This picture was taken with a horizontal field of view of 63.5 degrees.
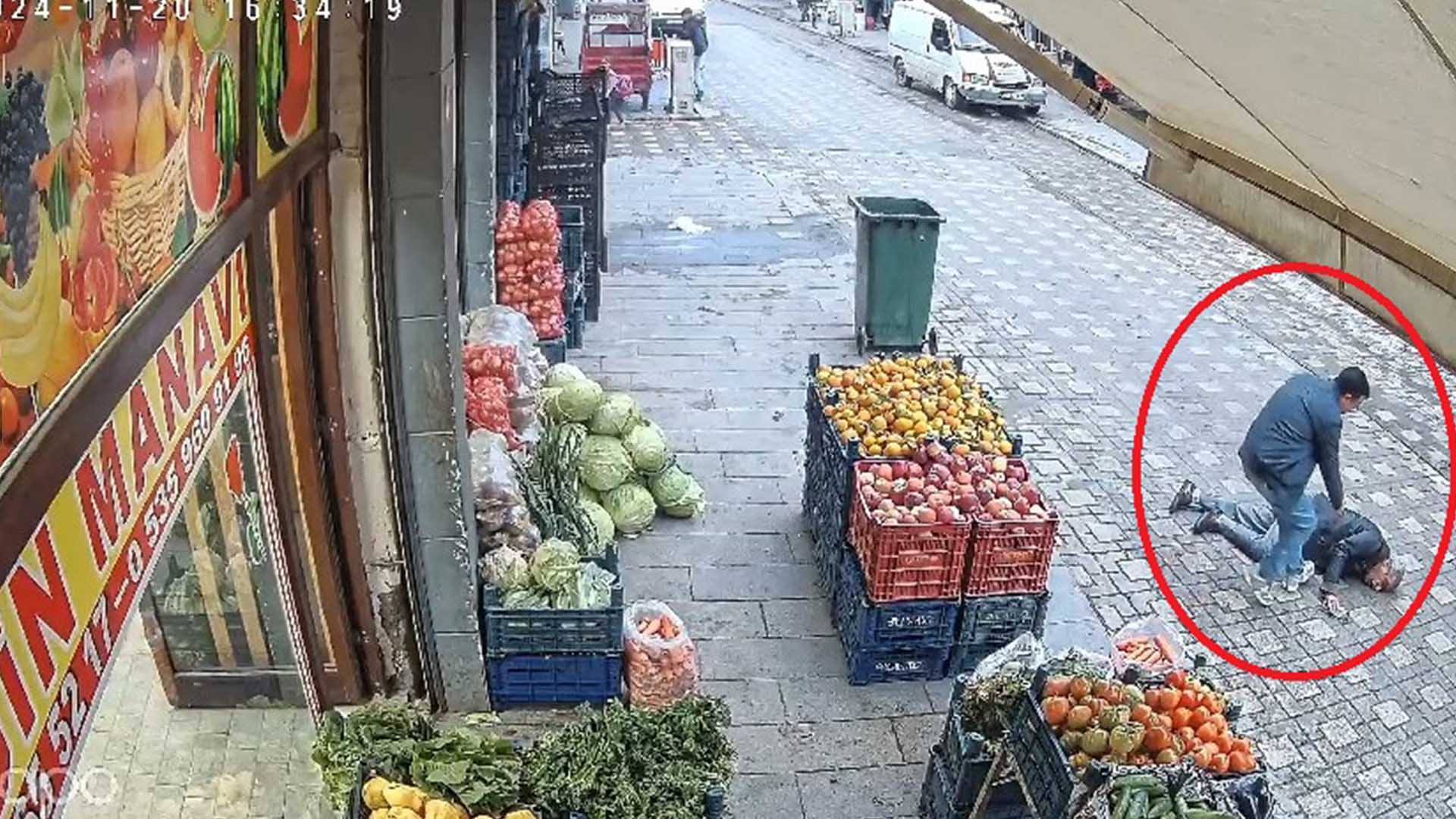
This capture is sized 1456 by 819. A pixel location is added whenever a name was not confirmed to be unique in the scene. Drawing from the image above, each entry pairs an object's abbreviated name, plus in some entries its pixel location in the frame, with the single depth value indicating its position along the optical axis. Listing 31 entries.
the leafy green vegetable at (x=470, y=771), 4.41
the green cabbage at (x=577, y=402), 7.95
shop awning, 1.28
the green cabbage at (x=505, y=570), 5.70
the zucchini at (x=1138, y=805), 4.04
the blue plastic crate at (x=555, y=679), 5.71
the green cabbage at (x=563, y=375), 8.26
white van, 24.25
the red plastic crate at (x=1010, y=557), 5.88
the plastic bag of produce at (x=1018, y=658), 5.35
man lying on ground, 7.52
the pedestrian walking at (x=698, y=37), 23.75
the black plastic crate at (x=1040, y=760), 4.36
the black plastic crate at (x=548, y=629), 5.57
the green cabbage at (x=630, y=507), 7.55
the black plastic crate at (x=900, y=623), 6.04
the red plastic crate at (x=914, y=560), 5.84
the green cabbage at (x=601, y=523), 6.78
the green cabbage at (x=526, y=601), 5.62
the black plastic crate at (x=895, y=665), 6.21
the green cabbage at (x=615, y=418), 7.91
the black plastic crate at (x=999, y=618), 6.09
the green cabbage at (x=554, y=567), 5.68
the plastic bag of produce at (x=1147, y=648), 5.52
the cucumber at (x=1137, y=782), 4.13
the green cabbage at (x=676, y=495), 7.80
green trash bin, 10.37
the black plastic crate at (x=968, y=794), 4.95
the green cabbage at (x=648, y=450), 7.79
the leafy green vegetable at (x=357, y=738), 4.88
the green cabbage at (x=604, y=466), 7.59
